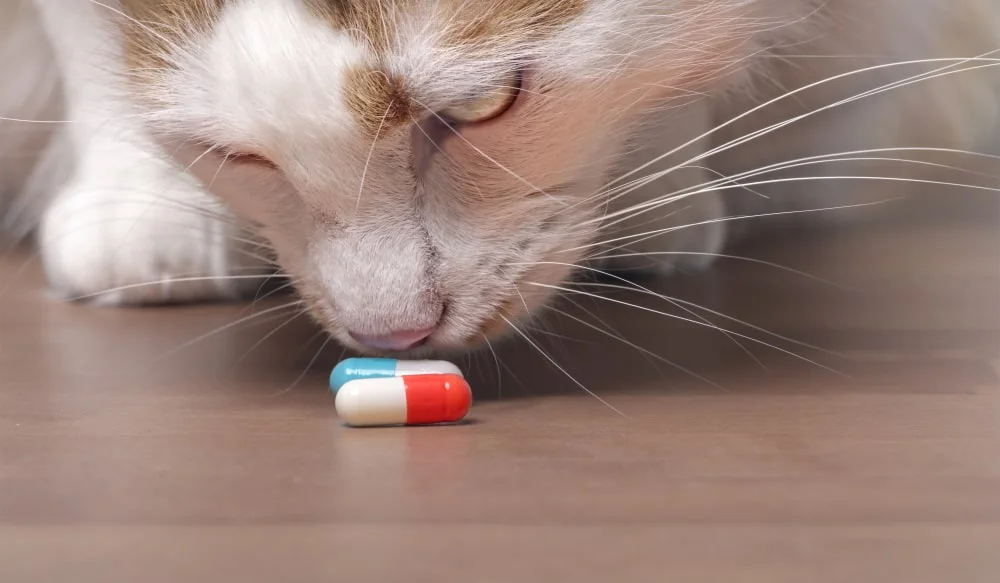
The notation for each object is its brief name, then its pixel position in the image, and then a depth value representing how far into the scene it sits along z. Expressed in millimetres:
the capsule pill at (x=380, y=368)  338
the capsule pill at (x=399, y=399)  329
